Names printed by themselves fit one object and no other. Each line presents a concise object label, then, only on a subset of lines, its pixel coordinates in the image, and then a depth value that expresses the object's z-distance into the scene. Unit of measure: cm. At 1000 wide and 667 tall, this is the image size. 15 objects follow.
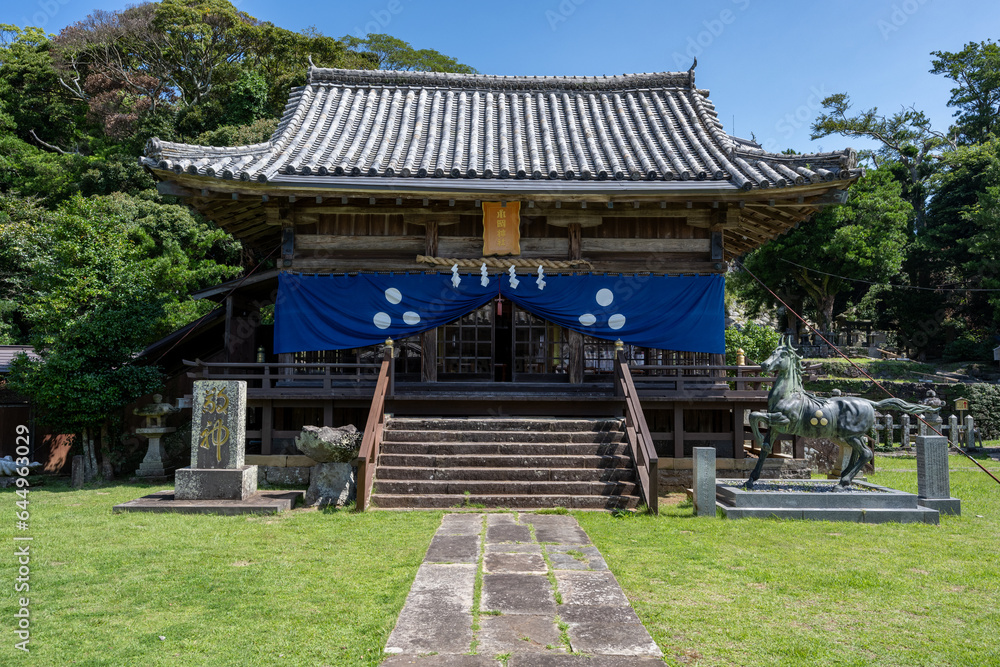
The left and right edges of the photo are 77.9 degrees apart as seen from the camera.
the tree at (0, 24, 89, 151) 3072
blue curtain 1230
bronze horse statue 920
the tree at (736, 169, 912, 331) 3562
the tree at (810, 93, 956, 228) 4300
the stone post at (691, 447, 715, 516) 871
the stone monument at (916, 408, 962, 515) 881
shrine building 1056
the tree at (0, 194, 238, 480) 1204
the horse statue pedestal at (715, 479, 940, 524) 848
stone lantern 1268
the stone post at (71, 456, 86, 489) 1212
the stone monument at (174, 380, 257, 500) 923
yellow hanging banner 1245
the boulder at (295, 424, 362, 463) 905
